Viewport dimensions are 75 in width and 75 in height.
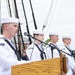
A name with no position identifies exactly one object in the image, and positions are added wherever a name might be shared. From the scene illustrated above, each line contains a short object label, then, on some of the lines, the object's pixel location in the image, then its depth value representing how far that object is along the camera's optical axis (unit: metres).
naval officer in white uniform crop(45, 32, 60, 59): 7.16
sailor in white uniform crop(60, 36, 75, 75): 7.57
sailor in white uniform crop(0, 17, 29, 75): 3.56
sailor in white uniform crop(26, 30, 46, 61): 6.36
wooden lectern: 2.73
